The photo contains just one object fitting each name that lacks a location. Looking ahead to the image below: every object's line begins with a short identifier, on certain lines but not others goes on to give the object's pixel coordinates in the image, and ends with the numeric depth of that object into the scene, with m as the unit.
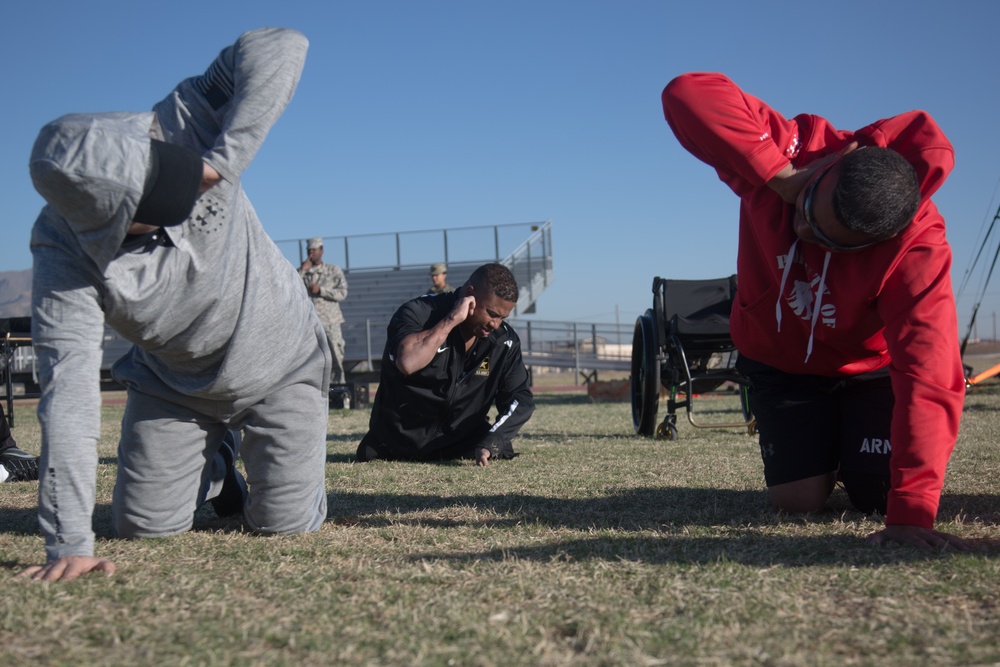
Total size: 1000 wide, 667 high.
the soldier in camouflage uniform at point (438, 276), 11.62
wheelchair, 6.61
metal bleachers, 24.19
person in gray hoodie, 2.20
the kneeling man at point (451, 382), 4.97
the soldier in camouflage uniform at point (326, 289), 12.89
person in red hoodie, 2.63
